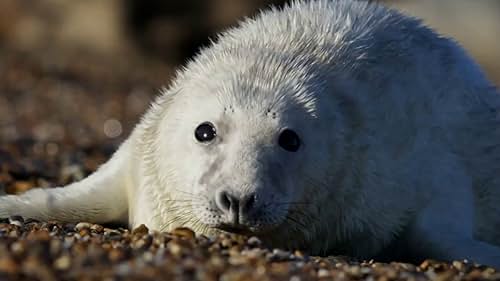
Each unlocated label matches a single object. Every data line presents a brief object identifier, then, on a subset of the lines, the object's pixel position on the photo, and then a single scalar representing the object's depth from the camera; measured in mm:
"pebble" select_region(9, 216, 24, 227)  11273
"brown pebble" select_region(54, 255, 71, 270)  8070
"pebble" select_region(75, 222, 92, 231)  10965
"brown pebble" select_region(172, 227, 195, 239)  9735
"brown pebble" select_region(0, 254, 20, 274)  7984
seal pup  10211
